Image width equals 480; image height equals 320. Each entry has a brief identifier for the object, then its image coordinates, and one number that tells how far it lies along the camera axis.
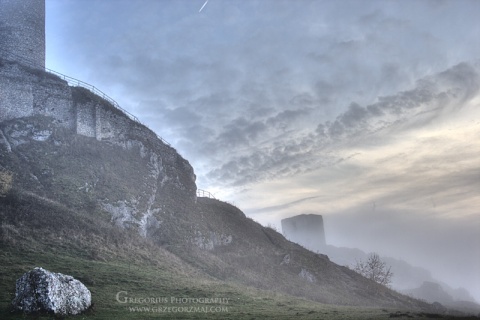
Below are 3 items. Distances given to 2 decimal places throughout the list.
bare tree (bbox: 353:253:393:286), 80.50
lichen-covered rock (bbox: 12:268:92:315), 19.88
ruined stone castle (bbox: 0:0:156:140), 53.41
